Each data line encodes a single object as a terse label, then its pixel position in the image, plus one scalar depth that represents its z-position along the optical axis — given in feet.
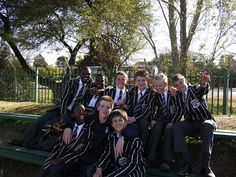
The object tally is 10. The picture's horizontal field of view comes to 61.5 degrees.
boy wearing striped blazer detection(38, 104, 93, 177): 8.65
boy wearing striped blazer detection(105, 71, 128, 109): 9.77
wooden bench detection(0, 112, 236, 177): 8.35
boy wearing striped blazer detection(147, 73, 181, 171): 8.64
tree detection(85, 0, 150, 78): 19.87
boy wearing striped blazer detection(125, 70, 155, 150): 9.32
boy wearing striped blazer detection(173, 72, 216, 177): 8.13
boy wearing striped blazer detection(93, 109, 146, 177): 7.83
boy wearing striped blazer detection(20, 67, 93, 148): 10.67
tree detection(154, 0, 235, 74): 19.33
